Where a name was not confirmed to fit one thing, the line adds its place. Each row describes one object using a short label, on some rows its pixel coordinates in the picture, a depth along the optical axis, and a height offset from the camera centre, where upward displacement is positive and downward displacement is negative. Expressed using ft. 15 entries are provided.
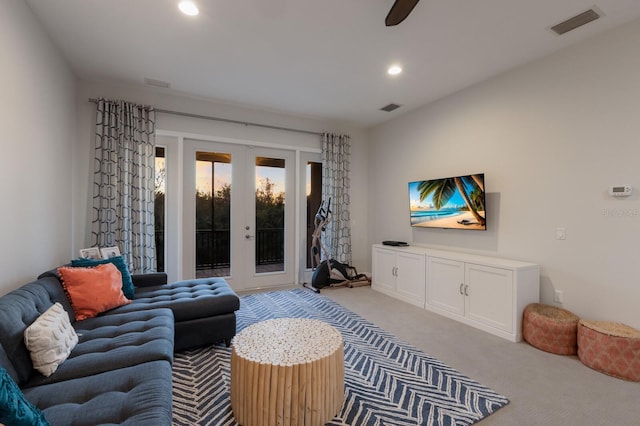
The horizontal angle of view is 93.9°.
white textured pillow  4.94 -2.20
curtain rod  13.53 +4.68
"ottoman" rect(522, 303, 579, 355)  8.67 -3.45
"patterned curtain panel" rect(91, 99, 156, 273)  12.12 +1.34
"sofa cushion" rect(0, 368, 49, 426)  2.96 -2.00
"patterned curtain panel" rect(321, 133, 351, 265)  17.33 +1.33
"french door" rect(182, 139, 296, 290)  14.48 +0.04
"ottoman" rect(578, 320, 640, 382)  7.39 -3.49
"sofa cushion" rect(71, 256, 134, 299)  8.72 -1.58
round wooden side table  5.29 -3.05
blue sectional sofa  4.12 -2.63
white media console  9.79 -2.74
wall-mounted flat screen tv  11.94 +0.48
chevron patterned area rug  6.02 -4.07
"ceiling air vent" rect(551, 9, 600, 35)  8.11 +5.41
